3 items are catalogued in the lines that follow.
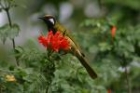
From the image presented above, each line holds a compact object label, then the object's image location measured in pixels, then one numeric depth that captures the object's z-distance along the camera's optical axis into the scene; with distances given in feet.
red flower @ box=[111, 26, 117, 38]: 32.99
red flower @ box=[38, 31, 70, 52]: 25.03
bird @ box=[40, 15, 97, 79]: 32.48
